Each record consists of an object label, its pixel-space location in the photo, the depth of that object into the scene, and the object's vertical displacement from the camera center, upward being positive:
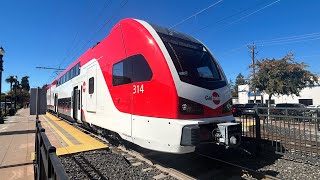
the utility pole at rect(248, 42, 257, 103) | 23.75 +2.96
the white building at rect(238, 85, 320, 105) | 27.34 -0.53
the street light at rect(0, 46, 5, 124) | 11.19 +2.65
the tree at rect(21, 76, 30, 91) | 88.91 +6.93
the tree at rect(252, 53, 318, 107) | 21.11 +2.25
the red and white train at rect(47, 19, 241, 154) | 3.68 +0.09
